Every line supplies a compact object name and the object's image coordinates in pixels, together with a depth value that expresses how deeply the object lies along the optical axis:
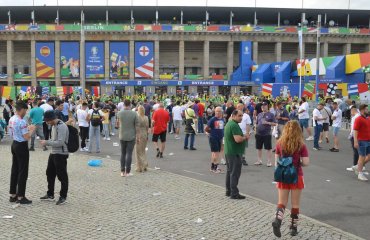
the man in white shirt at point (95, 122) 14.24
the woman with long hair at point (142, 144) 10.88
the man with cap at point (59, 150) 7.61
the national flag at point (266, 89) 36.84
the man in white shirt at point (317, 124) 14.93
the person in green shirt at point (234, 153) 8.05
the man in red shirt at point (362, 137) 9.85
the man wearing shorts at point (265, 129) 11.70
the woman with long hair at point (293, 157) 6.01
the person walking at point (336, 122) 14.77
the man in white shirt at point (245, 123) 11.89
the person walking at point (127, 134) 10.20
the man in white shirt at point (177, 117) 19.11
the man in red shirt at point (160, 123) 13.13
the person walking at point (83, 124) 14.70
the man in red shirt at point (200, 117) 20.80
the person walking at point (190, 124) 14.90
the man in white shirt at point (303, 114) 16.73
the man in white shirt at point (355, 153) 10.98
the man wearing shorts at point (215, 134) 10.96
